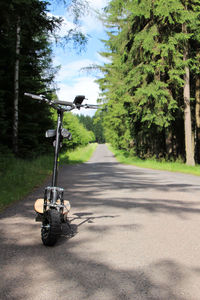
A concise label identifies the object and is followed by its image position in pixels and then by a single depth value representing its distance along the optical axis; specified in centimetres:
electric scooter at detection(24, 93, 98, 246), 398
